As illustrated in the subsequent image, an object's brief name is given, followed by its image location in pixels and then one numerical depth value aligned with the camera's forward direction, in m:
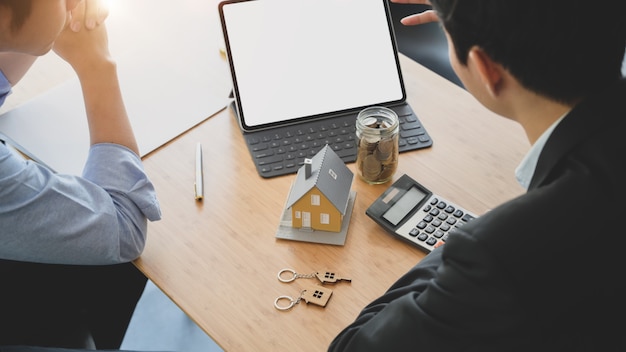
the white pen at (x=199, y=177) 1.18
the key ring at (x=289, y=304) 1.00
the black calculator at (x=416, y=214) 1.08
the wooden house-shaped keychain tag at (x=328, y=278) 1.03
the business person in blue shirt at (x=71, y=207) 1.00
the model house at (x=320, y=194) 1.07
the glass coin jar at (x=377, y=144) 1.14
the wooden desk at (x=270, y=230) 1.00
